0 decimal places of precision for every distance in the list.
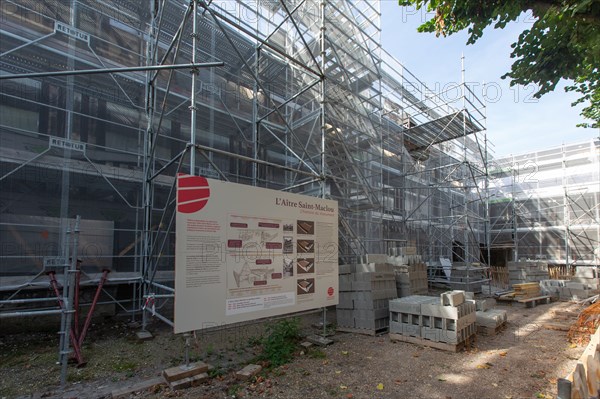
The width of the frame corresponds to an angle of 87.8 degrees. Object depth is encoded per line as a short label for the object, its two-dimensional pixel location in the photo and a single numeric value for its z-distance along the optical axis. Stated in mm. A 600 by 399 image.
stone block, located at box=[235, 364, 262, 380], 4555
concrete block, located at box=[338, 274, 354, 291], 7428
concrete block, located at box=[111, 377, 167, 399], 4105
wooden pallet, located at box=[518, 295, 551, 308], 10547
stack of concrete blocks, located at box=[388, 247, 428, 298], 8539
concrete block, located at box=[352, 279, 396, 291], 7153
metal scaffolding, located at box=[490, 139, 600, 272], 19859
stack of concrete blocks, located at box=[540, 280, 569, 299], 11886
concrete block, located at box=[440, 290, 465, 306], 5945
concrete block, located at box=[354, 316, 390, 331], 6979
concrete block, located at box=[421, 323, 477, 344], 5793
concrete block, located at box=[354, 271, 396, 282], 7254
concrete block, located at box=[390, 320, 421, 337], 6273
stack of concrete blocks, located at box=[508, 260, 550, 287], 13648
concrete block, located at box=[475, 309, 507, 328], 6984
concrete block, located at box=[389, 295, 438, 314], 6352
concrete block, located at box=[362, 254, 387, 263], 7961
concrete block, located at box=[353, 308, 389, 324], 7012
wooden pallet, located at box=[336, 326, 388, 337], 6929
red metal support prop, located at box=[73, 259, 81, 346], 5629
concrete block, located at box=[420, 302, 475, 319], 5857
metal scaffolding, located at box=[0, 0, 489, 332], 6781
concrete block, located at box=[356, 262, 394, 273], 7500
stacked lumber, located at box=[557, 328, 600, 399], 2322
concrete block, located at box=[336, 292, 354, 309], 7398
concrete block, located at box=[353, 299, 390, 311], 7066
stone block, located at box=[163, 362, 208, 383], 4367
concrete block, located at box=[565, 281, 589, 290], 11406
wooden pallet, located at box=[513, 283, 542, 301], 11223
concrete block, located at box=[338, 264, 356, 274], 7807
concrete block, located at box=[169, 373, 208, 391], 4242
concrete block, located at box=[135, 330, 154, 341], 6328
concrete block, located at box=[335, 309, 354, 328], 7344
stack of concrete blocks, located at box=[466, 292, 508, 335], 6961
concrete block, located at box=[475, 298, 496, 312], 7805
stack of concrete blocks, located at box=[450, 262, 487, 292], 12567
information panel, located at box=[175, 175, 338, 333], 4523
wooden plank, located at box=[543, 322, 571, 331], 7228
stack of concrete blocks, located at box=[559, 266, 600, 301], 11352
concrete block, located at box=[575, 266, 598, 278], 12984
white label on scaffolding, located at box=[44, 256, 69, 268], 6484
